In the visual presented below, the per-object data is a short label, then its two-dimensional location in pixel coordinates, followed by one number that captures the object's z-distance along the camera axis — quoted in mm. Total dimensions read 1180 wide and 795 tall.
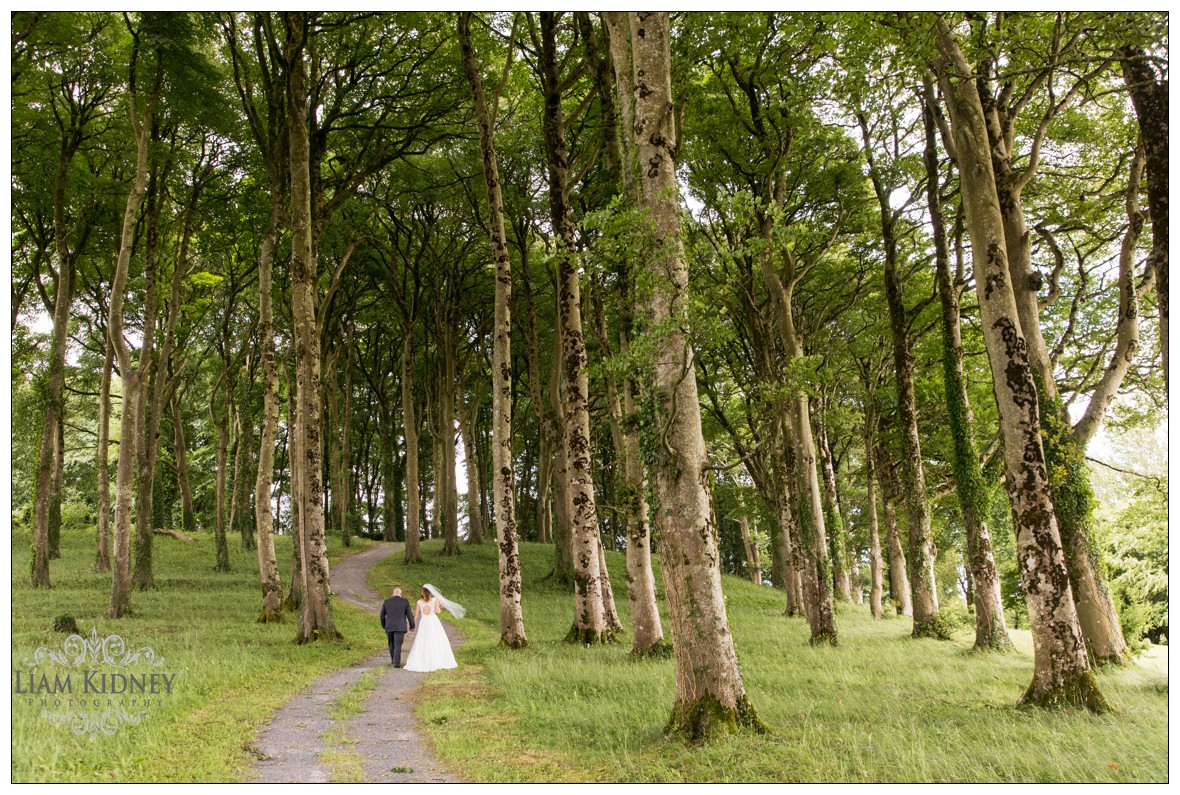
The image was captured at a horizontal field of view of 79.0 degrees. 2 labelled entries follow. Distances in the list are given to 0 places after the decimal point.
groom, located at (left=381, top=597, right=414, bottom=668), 12586
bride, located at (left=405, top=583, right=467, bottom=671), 12180
